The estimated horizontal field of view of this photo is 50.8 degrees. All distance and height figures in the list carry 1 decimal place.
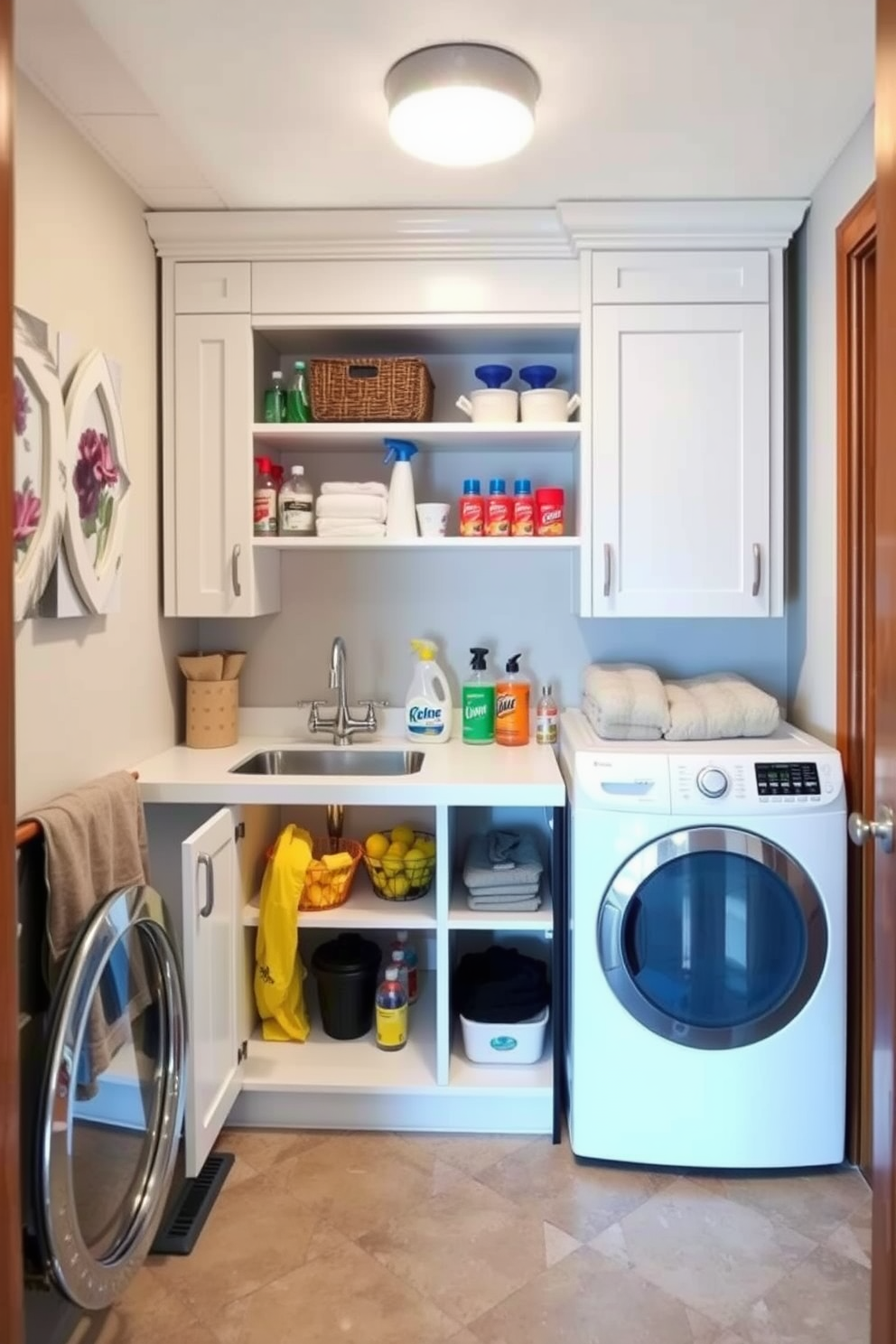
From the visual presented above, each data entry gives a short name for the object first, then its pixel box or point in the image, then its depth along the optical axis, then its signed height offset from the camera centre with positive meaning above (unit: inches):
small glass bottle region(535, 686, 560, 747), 105.1 -3.1
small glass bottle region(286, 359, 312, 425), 100.5 +31.1
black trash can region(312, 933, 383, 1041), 94.9 -30.0
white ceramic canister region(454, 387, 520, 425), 97.4 +30.0
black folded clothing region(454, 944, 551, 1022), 91.7 -29.5
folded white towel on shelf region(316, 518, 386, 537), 98.8 +17.6
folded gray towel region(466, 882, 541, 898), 90.8 -18.9
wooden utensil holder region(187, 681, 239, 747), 102.3 -2.0
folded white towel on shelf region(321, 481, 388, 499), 99.3 +21.8
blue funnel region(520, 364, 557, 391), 98.7 +33.6
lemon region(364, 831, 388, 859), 95.6 -15.5
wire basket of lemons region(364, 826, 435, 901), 94.9 -17.5
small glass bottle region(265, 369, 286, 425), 100.2 +30.7
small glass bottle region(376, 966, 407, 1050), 92.5 -31.6
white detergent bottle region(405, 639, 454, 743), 106.0 -1.0
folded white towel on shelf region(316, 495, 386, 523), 98.8 +19.7
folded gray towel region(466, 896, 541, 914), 90.6 -20.3
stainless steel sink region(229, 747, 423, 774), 105.3 -7.7
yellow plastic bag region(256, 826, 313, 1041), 88.5 -21.8
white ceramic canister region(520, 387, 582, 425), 96.8 +29.8
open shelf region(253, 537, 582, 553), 96.7 +15.7
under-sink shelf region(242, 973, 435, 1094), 88.4 -35.7
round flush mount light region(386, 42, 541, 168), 67.7 +43.6
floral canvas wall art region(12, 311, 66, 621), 65.7 +16.6
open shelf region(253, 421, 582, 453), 96.1 +27.3
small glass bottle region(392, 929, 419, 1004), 100.1 -28.9
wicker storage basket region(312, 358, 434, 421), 96.7 +31.4
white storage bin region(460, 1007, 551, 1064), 90.7 -33.5
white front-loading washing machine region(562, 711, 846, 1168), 80.6 -22.1
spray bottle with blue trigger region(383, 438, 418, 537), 100.7 +20.5
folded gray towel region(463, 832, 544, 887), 91.0 -17.2
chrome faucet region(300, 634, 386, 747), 107.0 -2.6
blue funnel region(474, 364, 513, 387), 100.0 +34.1
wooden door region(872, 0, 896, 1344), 48.1 +0.9
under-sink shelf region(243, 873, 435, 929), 89.6 -21.3
